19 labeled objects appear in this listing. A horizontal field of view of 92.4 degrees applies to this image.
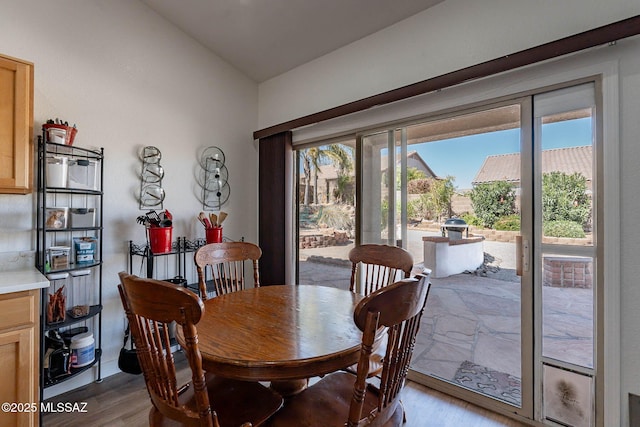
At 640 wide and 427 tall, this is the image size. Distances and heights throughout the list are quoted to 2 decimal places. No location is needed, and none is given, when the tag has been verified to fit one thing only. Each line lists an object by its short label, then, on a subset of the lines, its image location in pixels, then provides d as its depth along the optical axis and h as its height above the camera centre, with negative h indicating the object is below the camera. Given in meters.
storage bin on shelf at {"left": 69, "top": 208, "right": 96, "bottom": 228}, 2.20 -0.01
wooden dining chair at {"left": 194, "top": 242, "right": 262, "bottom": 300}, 2.01 -0.30
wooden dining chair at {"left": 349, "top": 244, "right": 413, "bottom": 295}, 1.95 -0.29
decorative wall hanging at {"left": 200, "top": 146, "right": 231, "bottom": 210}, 3.13 +0.38
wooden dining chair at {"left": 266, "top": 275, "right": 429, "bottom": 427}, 0.93 -0.58
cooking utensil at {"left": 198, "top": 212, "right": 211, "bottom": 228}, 2.83 -0.06
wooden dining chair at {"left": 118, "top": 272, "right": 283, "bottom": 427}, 0.92 -0.54
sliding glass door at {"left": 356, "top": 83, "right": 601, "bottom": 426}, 1.73 -0.16
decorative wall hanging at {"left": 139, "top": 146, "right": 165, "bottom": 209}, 2.70 +0.32
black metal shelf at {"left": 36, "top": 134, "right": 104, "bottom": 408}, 1.96 -0.11
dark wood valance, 1.51 +0.90
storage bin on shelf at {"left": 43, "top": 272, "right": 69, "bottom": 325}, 2.02 -0.60
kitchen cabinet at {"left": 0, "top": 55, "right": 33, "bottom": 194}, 1.80 +0.54
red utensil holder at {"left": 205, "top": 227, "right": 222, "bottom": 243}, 2.80 -0.17
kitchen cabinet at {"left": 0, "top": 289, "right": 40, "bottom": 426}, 1.59 -0.74
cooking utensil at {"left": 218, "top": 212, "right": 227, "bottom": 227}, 2.89 -0.02
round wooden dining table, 1.08 -0.50
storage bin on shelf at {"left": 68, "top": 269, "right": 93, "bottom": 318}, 2.19 -0.60
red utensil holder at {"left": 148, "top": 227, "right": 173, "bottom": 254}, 2.42 -0.19
